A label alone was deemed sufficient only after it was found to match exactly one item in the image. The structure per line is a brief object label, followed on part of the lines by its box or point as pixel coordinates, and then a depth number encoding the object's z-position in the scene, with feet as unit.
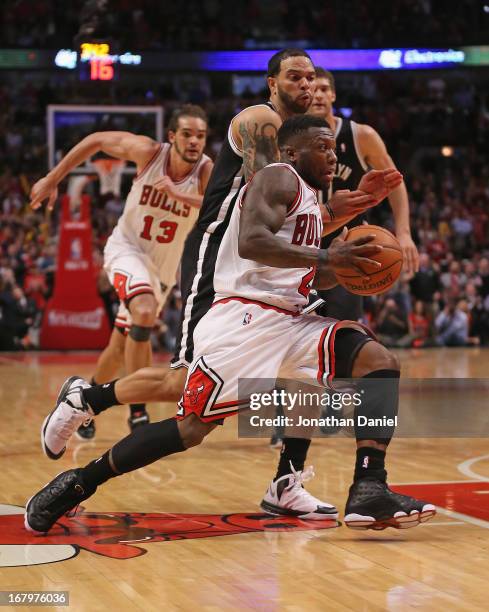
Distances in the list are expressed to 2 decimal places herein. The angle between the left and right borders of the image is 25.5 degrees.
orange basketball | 14.66
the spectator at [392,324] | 53.88
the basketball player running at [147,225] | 23.21
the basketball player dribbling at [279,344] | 13.83
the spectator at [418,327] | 54.54
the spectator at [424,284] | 55.52
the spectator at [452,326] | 55.57
